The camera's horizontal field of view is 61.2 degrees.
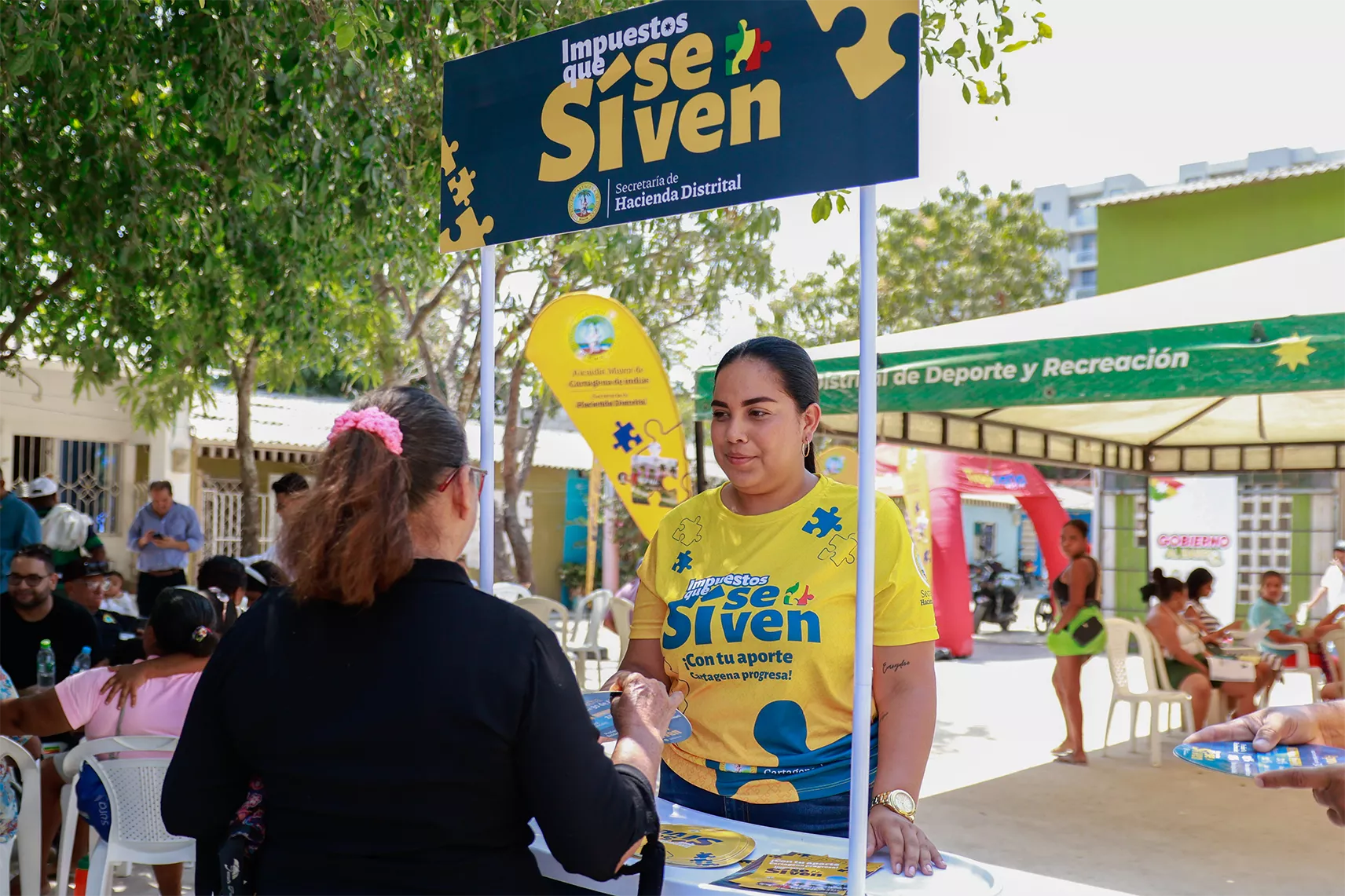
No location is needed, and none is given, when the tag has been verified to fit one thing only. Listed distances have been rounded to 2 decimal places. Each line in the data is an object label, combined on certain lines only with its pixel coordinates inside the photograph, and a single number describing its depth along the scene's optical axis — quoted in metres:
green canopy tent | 4.53
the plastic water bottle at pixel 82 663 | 4.57
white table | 1.66
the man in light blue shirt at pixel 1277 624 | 8.49
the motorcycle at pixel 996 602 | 18.72
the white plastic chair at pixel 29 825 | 3.52
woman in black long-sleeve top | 1.33
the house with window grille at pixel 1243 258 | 13.09
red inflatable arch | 12.95
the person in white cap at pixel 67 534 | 8.24
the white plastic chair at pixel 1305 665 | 8.43
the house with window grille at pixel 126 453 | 13.82
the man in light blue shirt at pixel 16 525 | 7.25
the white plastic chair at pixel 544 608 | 9.12
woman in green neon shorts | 7.28
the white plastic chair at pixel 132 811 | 3.38
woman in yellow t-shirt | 1.95
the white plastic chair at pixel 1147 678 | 7.45
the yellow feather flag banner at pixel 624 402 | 7.68
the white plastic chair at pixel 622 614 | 9.18
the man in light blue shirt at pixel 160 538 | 8.62
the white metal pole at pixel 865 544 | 1.74
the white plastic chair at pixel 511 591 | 9.78
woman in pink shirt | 3.46
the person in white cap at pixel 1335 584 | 10.12
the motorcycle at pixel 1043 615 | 18.78
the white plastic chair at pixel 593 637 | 9.47
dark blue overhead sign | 1.83
